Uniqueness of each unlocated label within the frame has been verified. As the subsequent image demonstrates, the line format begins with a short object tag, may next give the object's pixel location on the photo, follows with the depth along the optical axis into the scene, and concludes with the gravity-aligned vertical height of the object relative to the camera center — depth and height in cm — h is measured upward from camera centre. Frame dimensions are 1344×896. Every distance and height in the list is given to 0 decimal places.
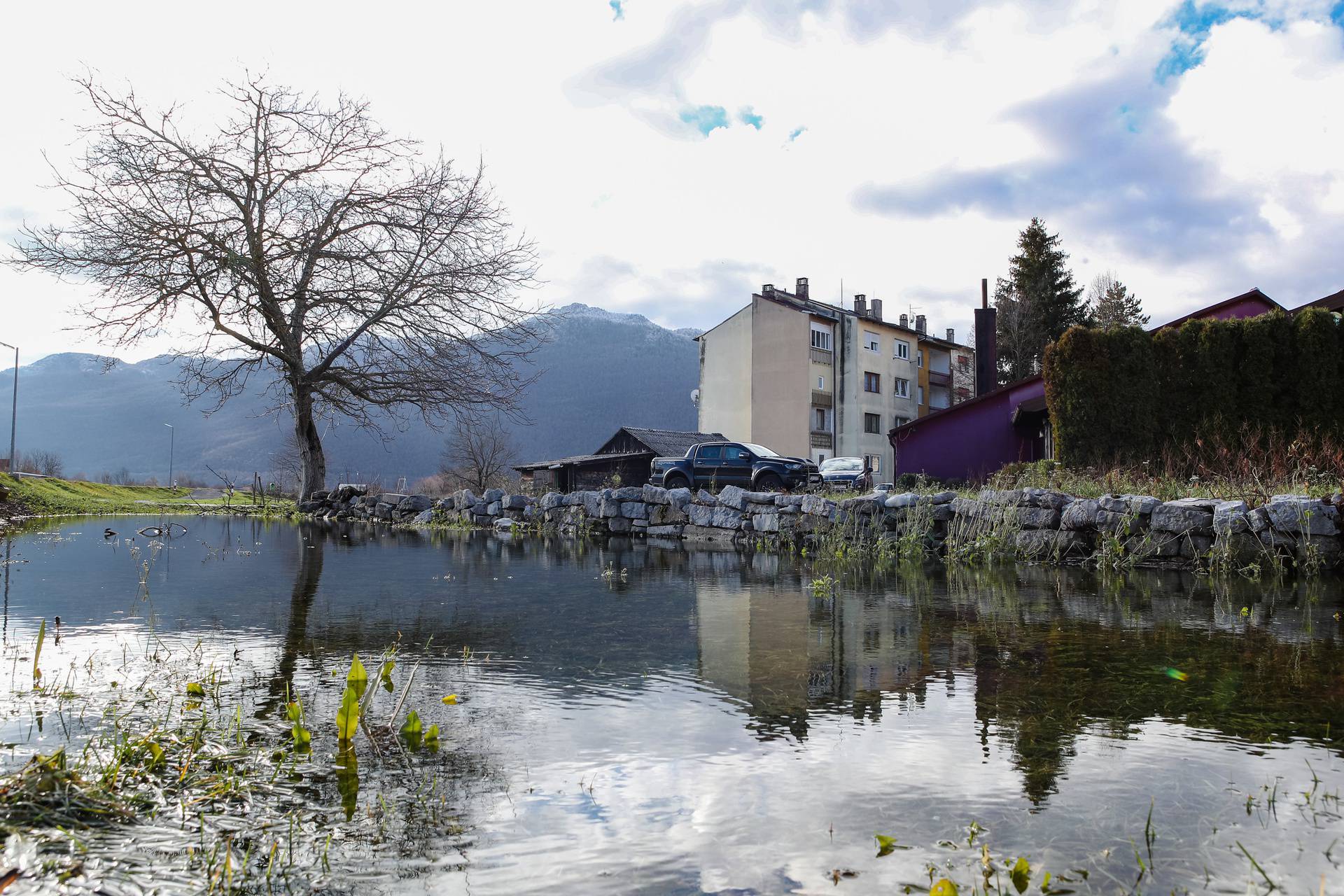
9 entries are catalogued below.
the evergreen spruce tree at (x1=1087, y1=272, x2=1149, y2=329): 4350 +1034
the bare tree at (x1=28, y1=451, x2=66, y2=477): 4473 +104
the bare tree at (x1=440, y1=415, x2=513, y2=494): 4566 +205
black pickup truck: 2236 +74
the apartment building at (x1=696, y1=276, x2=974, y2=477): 5241 +771
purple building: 2753 +236
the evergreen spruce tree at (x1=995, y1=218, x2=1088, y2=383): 4181 +998
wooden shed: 4091 +148
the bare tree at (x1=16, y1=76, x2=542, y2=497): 1844 +515
